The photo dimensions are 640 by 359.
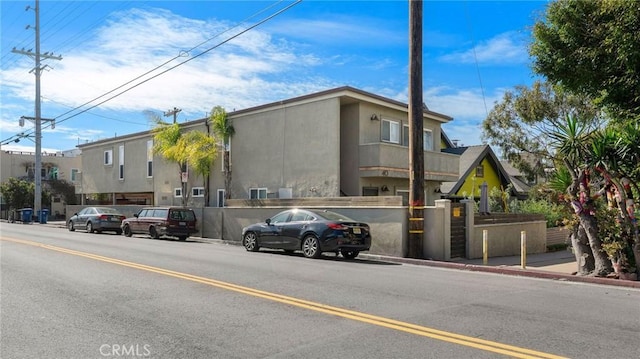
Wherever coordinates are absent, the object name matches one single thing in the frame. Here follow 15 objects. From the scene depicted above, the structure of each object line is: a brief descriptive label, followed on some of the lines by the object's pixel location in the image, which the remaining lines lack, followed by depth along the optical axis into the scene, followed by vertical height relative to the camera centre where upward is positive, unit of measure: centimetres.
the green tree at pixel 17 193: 4838 -28
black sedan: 1438 -127
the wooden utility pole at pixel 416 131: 1498 +173
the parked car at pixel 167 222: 2269 -143
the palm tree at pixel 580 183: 1127 +17
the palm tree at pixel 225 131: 2616 +304
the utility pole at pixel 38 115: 4041 +604
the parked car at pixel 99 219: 2708 -157
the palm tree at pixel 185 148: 2591 +223
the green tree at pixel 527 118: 2756 +414
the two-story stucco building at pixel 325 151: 2217 +182
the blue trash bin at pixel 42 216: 4034 -205
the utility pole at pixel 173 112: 4241 +643
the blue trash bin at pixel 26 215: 4228 -205
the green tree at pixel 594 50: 1110 +332
